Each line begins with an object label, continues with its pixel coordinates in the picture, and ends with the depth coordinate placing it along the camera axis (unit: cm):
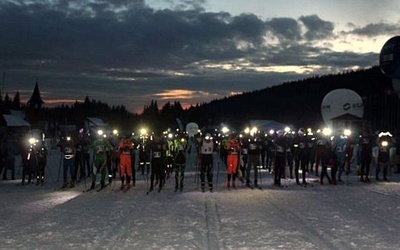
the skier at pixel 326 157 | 2197
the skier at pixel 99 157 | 1985
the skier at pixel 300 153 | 2228
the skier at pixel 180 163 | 2003
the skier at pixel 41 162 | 2247
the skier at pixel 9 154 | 2397
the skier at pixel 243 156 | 2233
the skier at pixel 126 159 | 2008
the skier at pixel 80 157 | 2186
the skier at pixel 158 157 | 1977
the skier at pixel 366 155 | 2314
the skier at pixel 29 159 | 2280
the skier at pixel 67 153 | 2078
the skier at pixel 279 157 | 2139
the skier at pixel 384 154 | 2373
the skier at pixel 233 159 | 2083
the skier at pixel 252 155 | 2152
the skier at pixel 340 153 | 2317
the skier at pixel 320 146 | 2261
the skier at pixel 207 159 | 2008
